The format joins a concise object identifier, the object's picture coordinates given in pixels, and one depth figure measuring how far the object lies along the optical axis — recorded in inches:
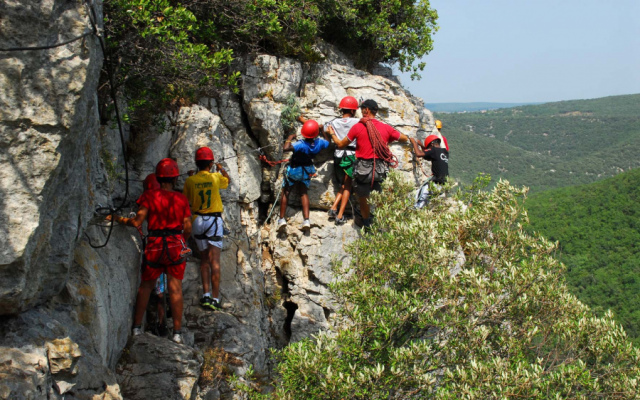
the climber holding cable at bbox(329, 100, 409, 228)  367.9
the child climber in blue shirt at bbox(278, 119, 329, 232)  378.0
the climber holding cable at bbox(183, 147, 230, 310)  321.7
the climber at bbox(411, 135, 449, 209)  394.2
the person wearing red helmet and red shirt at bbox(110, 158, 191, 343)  280.5
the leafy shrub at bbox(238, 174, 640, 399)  219.6
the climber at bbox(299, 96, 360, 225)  384.2
